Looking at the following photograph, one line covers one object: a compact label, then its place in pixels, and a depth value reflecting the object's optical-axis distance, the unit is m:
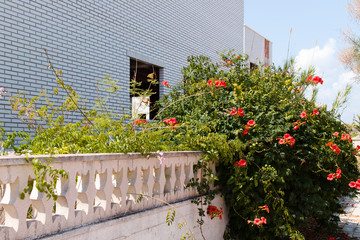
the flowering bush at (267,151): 4.90
